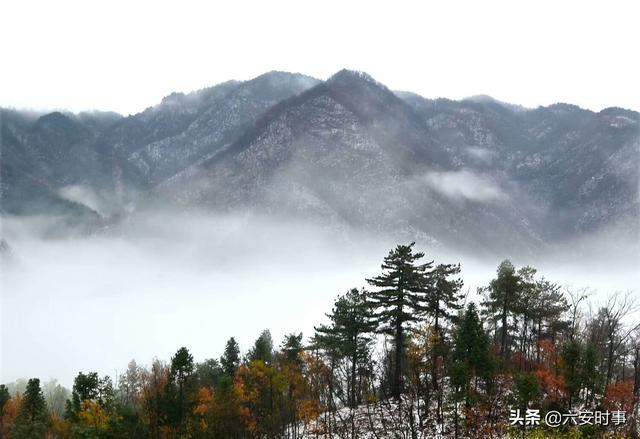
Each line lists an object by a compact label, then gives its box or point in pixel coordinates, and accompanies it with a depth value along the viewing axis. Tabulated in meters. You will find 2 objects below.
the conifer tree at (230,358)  73.52
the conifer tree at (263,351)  68.62
